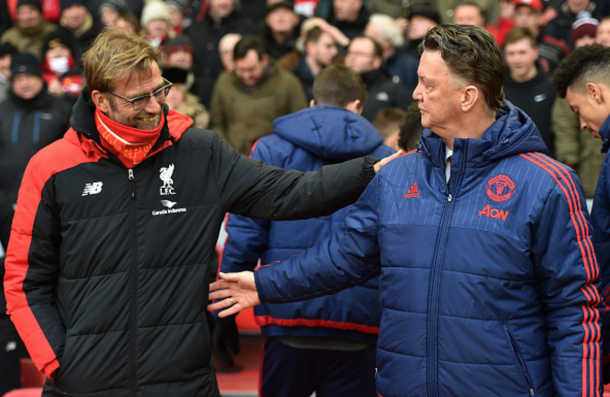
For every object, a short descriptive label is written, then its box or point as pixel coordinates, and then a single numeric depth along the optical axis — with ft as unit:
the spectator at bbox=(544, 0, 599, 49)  55.83
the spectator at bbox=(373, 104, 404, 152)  36.88
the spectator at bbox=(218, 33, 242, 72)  57.62
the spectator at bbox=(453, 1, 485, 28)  50.75
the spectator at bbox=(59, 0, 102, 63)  64.69
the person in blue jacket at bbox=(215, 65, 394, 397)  25.23
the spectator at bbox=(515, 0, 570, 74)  52.08
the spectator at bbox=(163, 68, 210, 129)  50.72
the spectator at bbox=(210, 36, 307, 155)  50.14
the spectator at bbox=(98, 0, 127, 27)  66.23
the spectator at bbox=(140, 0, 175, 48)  61.11
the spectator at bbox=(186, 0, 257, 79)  61.82
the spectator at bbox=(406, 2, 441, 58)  54.34
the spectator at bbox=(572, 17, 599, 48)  49.52
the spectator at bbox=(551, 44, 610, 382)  20.99
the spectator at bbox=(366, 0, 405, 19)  64.39
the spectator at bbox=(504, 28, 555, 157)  44.83
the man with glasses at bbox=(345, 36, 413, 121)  48.26
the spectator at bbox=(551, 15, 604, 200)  42.93
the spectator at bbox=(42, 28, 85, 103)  58.29
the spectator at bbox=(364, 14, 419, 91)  53.52
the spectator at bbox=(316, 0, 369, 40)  60.54
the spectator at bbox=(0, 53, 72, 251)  48.88
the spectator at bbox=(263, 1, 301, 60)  60.49
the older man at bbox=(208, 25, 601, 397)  17.58
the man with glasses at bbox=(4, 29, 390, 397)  20.52
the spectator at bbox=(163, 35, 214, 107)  55.88
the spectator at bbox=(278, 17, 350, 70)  57.07
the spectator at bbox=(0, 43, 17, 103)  57.88
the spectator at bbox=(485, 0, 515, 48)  54.29
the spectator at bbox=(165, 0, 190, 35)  66.54
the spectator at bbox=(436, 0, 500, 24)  59.52
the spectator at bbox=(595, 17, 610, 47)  45.03
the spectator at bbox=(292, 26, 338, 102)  52.75
